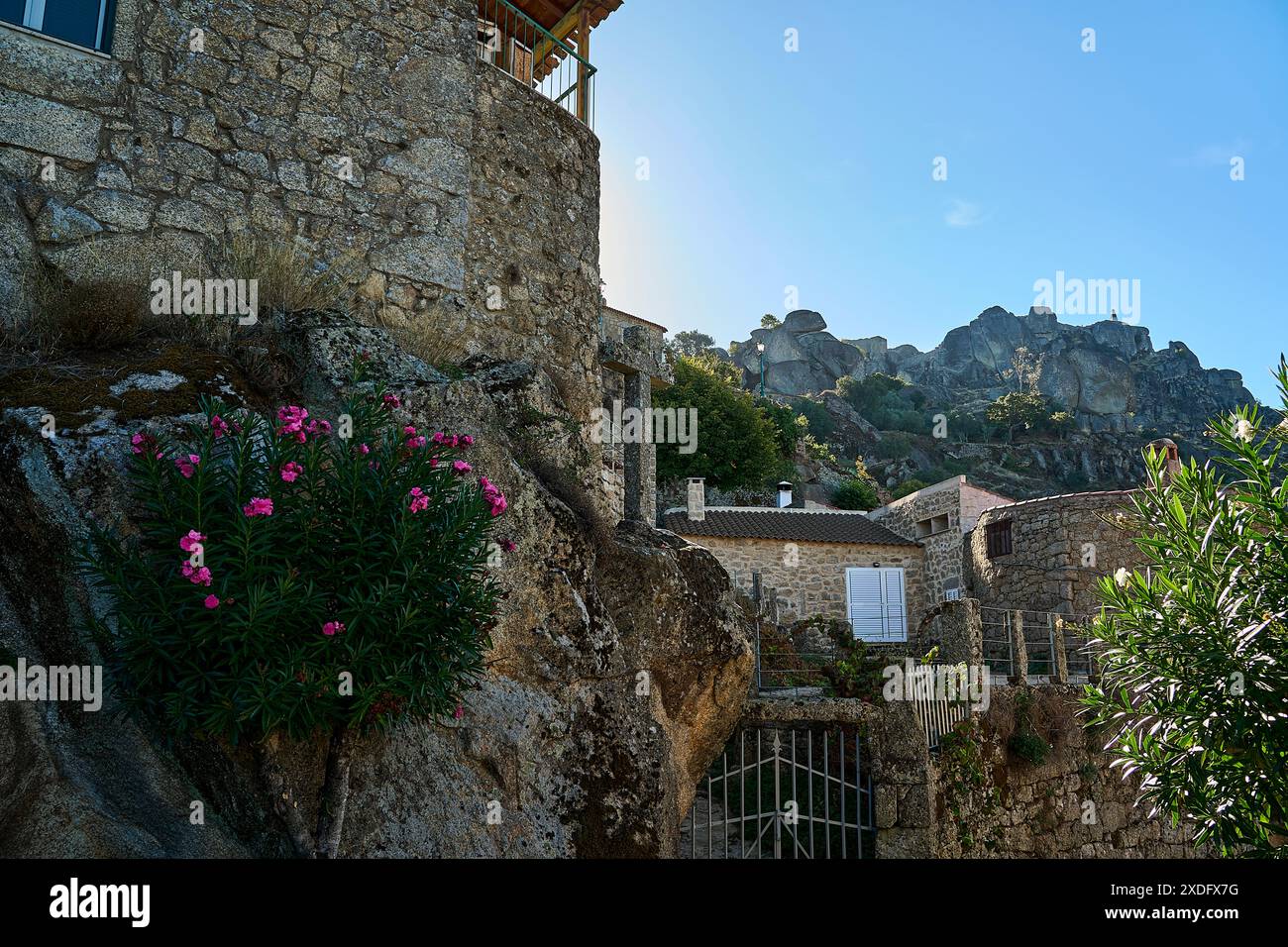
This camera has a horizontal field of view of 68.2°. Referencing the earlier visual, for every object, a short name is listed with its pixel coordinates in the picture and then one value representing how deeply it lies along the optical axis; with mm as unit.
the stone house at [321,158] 5848
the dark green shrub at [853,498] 32531
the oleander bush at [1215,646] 4492
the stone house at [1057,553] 16500
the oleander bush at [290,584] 3332
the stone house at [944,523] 19969
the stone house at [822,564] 19672
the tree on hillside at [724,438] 29203
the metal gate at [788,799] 6793
